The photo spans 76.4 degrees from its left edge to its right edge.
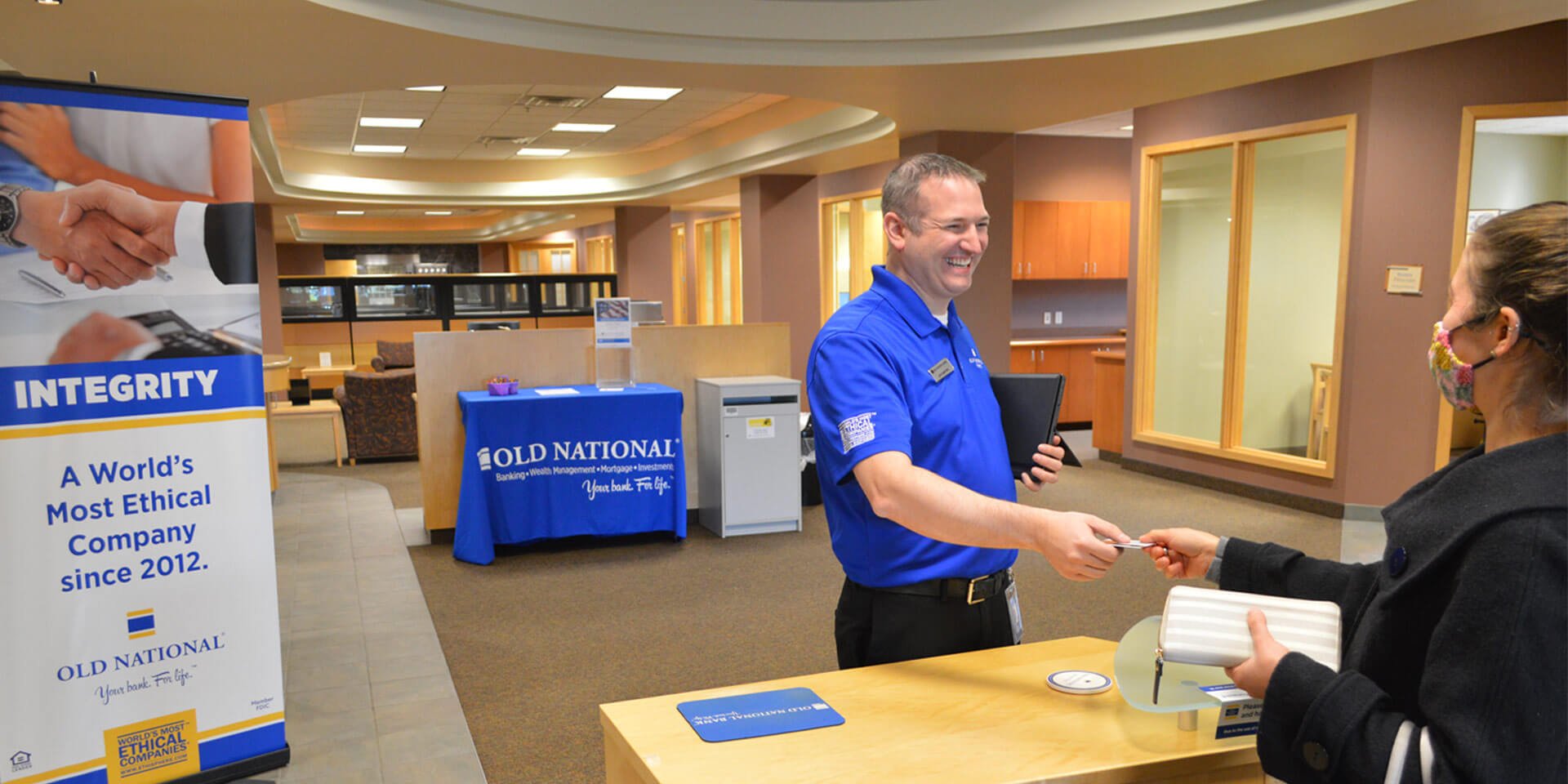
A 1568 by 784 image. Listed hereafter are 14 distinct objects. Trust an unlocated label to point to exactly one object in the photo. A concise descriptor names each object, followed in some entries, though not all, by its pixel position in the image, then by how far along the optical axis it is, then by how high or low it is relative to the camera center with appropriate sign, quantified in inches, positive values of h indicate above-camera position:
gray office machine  247.1 -38.5
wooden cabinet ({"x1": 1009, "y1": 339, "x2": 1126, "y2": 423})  415.5 -28.2
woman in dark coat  40.2 -12.8
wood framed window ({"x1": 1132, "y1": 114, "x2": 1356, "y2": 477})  270.5 +1.8
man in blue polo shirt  71.7 -9.2
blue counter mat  61.2 -26.4
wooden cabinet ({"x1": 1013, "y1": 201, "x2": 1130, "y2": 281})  407.5 +24.9
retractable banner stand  105.5 -16.3
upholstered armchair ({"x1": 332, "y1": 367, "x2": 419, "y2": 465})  355.9 -41.4
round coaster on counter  67.6 -26.3
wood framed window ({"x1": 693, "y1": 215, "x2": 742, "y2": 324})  608.1 +17.5
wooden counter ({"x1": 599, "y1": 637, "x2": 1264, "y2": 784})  56.6 -26.6
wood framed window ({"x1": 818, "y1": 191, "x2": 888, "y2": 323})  451.5 +25.4
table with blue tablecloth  229.8 -39.6
